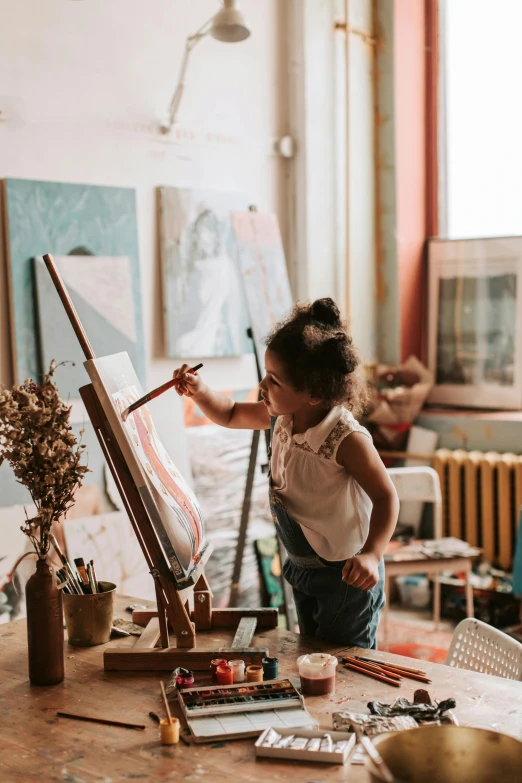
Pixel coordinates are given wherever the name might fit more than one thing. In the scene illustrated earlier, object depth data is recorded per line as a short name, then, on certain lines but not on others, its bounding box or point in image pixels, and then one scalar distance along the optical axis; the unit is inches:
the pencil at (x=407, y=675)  68.2
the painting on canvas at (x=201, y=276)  141.3
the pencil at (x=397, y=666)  69.5
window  182.1
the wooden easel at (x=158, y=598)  71.9
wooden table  55.1
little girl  79.8
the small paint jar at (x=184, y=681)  67.9
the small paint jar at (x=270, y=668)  69.1
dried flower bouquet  68.7
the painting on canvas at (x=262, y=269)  142.7
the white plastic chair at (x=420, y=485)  155.5
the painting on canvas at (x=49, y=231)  117.7
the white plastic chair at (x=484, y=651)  74.9
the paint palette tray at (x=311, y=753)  56.0
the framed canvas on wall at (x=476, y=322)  179.8
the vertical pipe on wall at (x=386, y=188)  185.0
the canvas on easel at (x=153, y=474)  72.4
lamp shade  126.7
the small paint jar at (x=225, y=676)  68.4
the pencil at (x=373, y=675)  67.4
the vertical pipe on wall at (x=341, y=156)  174.9
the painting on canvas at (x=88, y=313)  120.1
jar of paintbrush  78.9
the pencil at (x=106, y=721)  61.6
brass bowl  47.3
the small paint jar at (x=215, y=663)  69.9
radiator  168.4
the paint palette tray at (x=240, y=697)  63.1
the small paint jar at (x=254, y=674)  68.2
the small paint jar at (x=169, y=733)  58.7
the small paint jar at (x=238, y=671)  69.2
